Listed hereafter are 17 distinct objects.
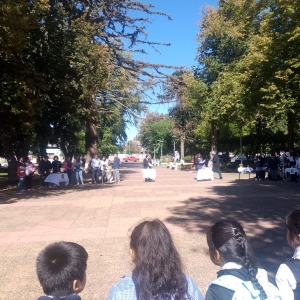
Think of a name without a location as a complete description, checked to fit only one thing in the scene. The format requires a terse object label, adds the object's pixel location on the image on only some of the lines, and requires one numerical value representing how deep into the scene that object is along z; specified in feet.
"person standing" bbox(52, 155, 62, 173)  72.12
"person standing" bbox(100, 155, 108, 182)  73.36
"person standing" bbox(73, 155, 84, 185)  69.62
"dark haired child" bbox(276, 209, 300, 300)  8.30
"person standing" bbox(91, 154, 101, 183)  71.87
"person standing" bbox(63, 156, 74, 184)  69.56
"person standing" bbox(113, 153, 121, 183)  73.31
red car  324.35
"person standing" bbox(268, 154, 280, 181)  72.13
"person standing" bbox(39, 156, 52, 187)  70.33
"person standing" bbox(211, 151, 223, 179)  77.00
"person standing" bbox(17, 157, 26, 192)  58.85
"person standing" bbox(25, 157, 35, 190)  60.90
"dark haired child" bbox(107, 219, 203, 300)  7.07
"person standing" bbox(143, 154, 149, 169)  76.53
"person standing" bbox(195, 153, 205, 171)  81.74
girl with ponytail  7.18
